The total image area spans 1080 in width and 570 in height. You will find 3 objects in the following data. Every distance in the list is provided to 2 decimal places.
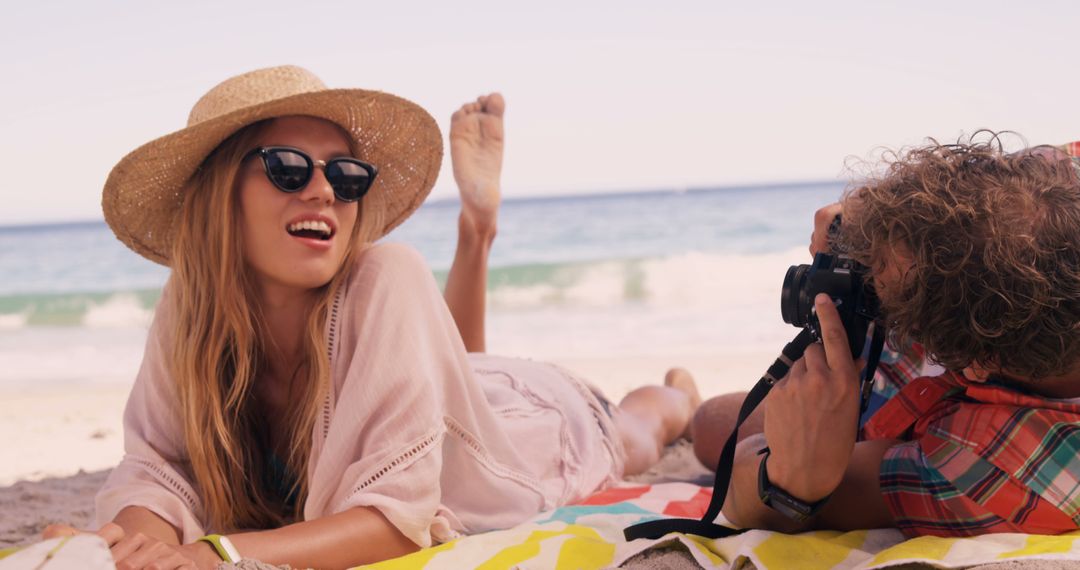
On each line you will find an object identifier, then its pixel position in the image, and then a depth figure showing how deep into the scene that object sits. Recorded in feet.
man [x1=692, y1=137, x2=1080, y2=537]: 5.29
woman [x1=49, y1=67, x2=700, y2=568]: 7.69
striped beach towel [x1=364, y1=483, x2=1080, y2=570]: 5.58
